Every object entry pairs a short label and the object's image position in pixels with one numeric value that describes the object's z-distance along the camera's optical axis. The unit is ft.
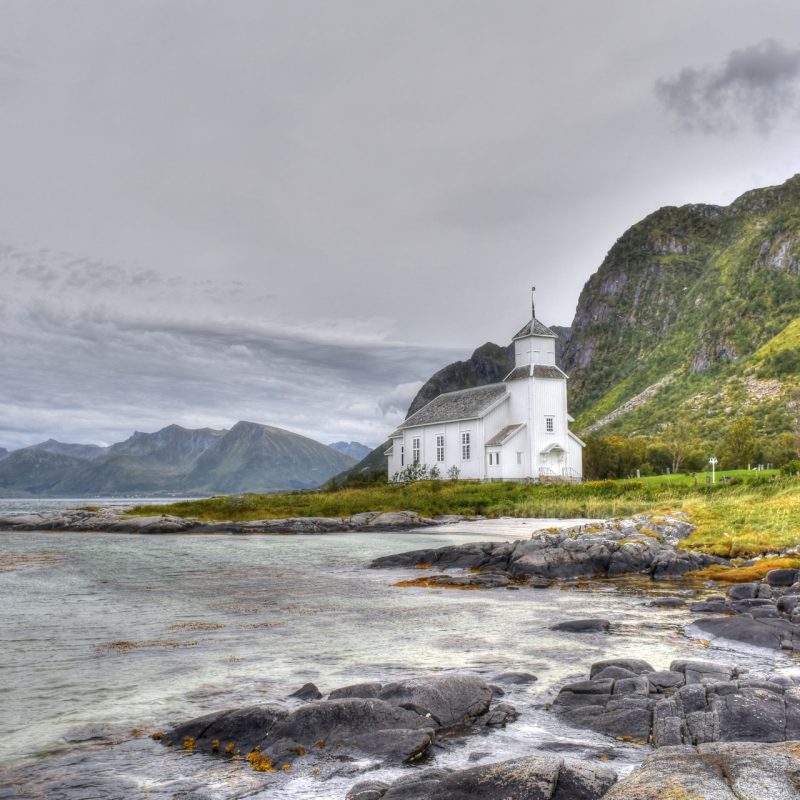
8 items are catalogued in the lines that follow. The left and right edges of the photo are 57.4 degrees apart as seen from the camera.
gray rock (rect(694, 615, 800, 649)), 38.11
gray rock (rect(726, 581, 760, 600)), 52.34
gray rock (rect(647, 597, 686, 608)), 52.13
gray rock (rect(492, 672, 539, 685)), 32.58
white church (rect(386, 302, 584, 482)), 188.85
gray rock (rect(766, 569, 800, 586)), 55.72
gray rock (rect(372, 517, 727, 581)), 71.15
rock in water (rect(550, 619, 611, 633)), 43.09
